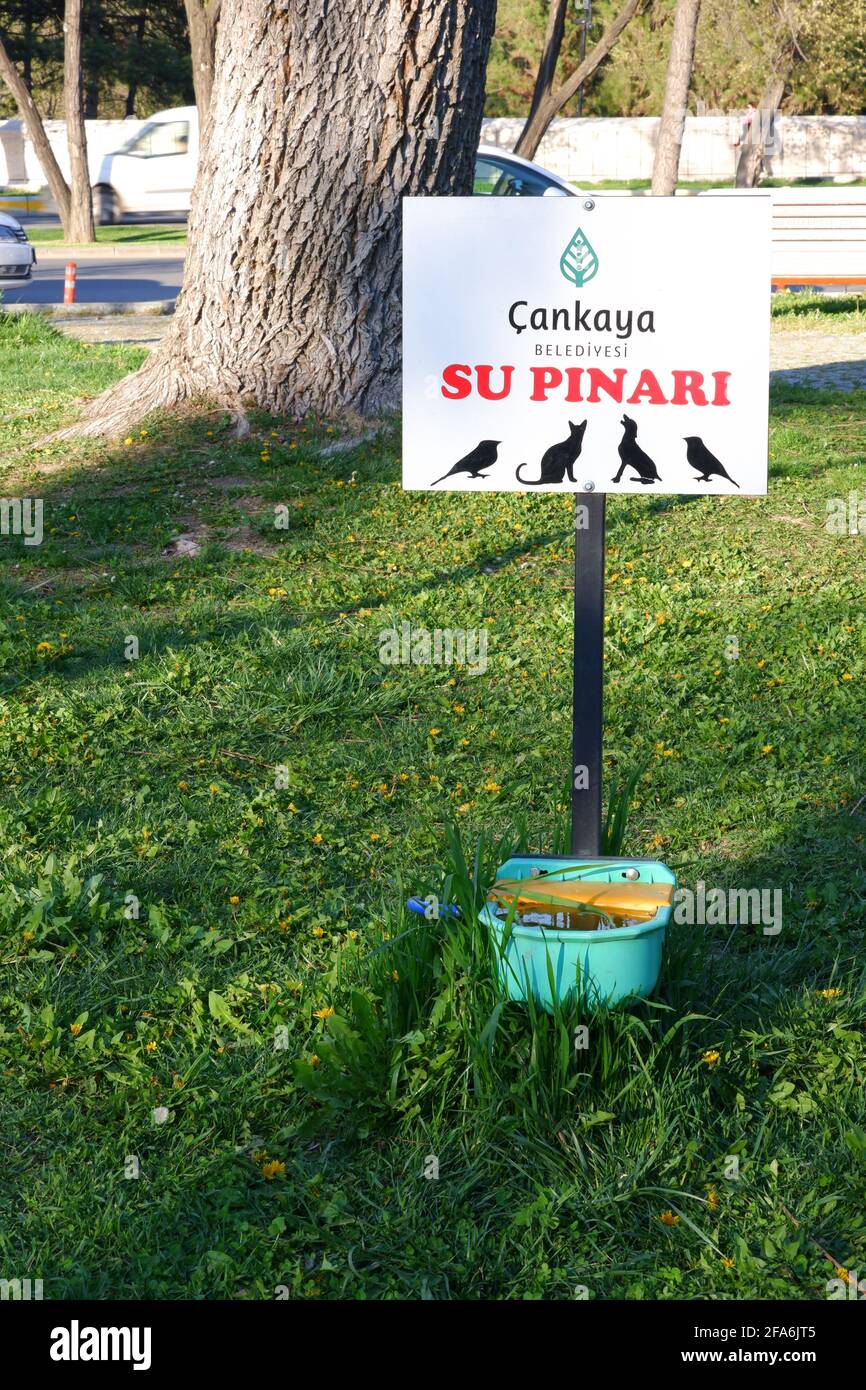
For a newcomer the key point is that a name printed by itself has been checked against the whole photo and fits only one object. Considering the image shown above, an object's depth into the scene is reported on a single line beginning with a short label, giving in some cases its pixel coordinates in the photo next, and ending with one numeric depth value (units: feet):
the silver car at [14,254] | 56.75
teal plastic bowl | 9.93
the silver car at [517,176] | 51.65
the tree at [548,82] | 74.28
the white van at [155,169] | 111.65
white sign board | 10.71
